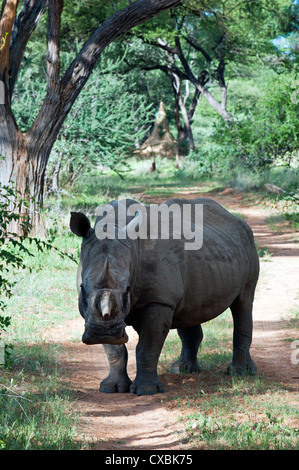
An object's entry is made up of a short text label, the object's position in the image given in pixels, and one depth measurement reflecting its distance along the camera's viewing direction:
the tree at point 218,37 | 25.19
